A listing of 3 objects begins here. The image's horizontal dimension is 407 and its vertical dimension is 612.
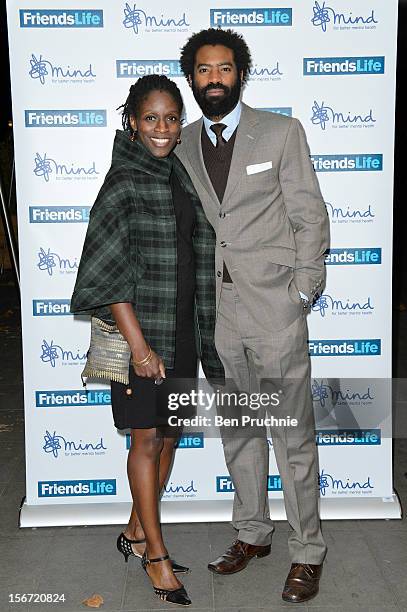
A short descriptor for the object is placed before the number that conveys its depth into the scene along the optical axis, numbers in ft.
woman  10.10
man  10.61
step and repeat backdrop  12.27
